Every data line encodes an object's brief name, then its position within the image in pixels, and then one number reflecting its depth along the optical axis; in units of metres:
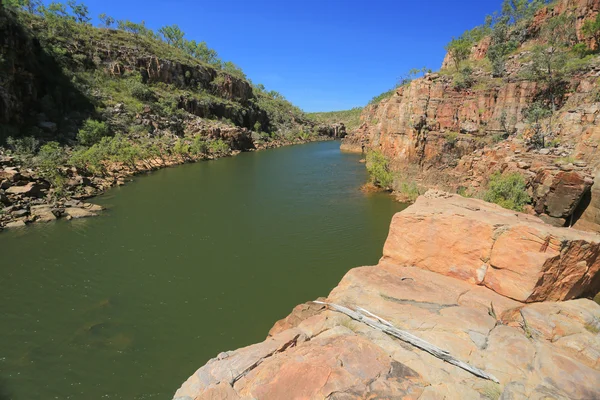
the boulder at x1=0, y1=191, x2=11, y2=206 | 21.51
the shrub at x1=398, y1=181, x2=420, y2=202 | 28.89
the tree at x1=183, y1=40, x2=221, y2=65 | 110.22
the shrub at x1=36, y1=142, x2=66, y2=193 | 26.57
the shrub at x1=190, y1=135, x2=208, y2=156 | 55.19
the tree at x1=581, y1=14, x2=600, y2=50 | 29.05
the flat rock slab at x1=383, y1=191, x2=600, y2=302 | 7.48
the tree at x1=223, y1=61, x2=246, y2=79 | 123.12
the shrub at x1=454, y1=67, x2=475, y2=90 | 33.75
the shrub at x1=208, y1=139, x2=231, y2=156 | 60.12
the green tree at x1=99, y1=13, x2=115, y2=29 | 87.69
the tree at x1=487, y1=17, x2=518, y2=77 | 33.66
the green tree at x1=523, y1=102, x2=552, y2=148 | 23.69
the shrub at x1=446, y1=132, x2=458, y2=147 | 32.53
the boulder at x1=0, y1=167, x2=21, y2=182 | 23.40
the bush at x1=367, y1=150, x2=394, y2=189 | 31.73
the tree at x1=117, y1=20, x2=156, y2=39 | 91.69
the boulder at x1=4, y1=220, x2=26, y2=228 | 19.88
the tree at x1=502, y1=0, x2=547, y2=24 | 48.80
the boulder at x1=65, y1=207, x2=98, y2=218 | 22.39
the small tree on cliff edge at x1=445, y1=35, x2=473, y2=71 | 47.46
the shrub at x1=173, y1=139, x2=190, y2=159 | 51.69
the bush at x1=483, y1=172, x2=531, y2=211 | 19.98
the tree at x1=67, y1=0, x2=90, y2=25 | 78.25
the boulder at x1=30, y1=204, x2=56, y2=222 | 21.34
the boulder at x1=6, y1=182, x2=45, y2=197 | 22.70
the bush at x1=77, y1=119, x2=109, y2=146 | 42.25
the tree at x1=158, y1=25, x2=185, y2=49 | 105.25
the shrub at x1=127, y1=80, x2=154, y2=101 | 62.81
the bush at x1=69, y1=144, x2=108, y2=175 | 33.88
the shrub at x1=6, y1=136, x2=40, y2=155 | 32.15
